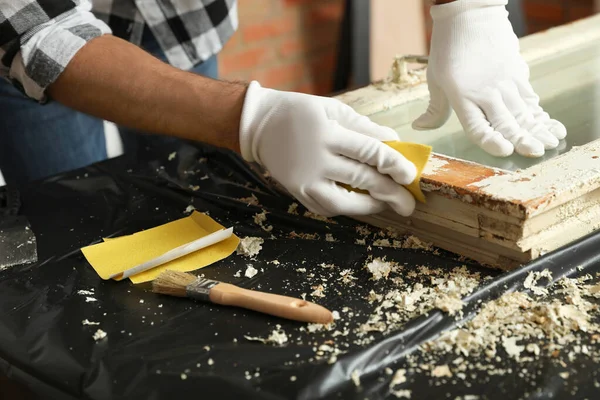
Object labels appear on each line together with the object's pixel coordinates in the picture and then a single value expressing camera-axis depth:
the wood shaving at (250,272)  0.99
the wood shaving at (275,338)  0.82
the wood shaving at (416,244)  1.05
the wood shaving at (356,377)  0.74
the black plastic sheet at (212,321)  0.74
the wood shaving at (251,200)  1.24
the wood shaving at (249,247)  1.06
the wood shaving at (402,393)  0.71
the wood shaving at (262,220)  1.14
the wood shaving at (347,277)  0.95
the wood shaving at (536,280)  0.88
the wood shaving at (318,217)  1.14
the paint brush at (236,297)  0.84
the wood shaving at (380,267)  0.95
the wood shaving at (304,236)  1.09
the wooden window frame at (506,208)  0.93
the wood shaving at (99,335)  0.87
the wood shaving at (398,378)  0.73
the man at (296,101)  1.01
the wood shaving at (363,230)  1.10
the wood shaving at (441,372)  0.74
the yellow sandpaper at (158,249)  1.04
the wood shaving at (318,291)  0.92
